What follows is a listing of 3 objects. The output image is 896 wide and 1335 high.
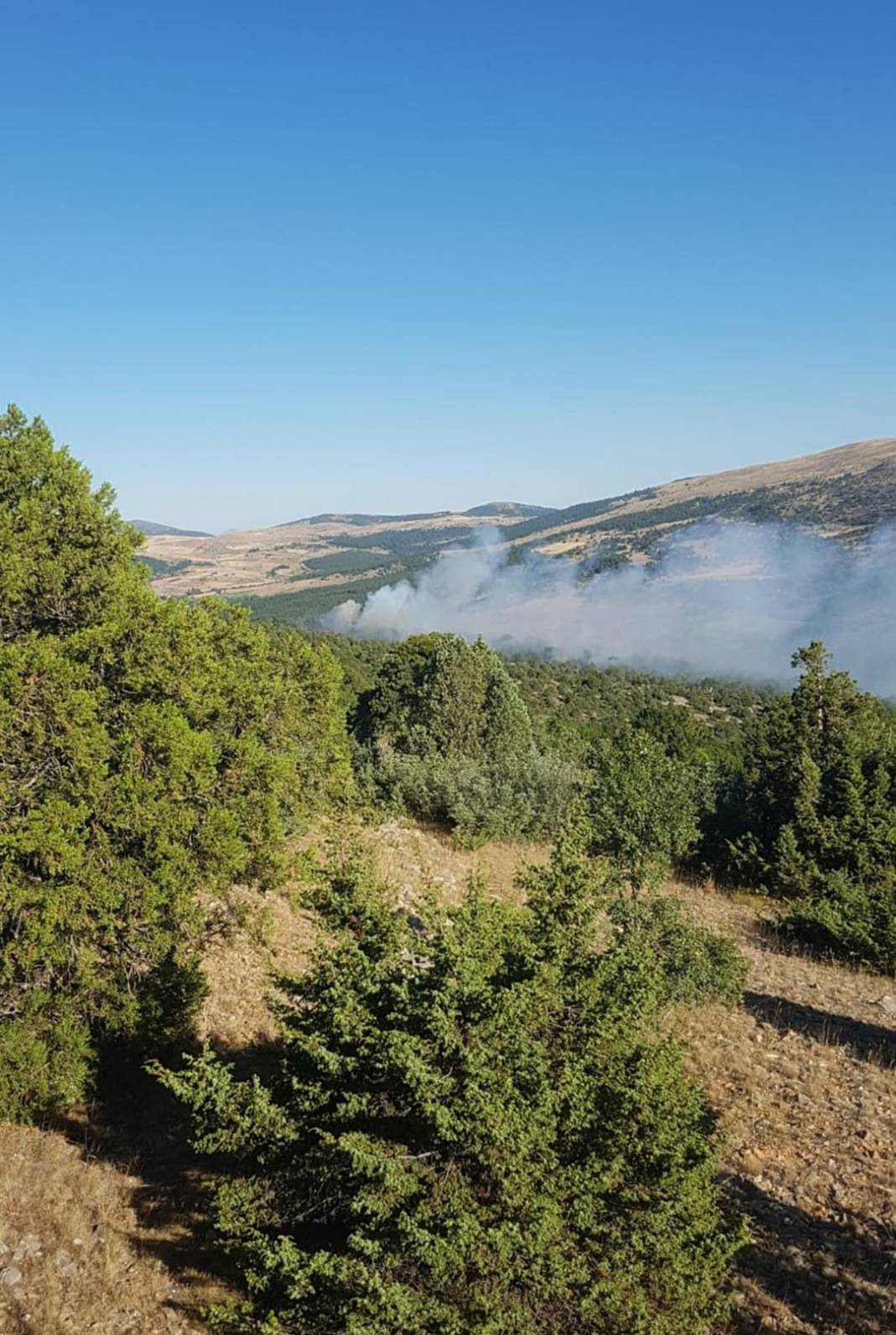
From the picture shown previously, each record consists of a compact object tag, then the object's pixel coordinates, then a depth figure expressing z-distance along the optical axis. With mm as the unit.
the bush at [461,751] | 25609
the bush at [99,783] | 9812
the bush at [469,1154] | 5770
